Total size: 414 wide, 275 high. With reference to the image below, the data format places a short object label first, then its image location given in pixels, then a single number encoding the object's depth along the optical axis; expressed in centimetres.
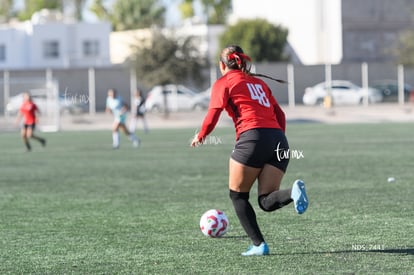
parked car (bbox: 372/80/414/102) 5753
